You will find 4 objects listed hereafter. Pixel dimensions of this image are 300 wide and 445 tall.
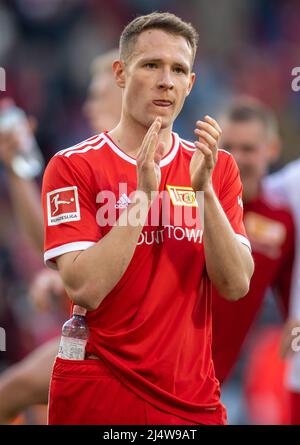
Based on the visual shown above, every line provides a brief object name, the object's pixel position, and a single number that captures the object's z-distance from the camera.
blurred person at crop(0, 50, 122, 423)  10.54
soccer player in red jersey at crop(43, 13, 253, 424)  7.30
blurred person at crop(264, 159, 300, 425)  12.58
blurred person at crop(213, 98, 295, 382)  11.43
